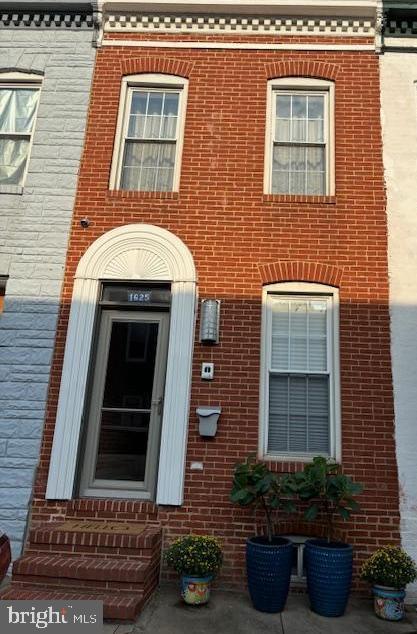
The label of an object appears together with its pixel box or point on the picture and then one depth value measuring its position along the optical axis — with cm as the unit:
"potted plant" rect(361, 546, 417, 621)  474
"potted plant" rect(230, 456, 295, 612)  475
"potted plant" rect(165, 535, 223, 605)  478
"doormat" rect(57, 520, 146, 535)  515
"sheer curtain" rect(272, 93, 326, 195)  683
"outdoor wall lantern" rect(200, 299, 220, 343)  602
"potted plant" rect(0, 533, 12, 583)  346
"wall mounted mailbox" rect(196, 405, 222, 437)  575
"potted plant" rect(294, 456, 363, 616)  475
